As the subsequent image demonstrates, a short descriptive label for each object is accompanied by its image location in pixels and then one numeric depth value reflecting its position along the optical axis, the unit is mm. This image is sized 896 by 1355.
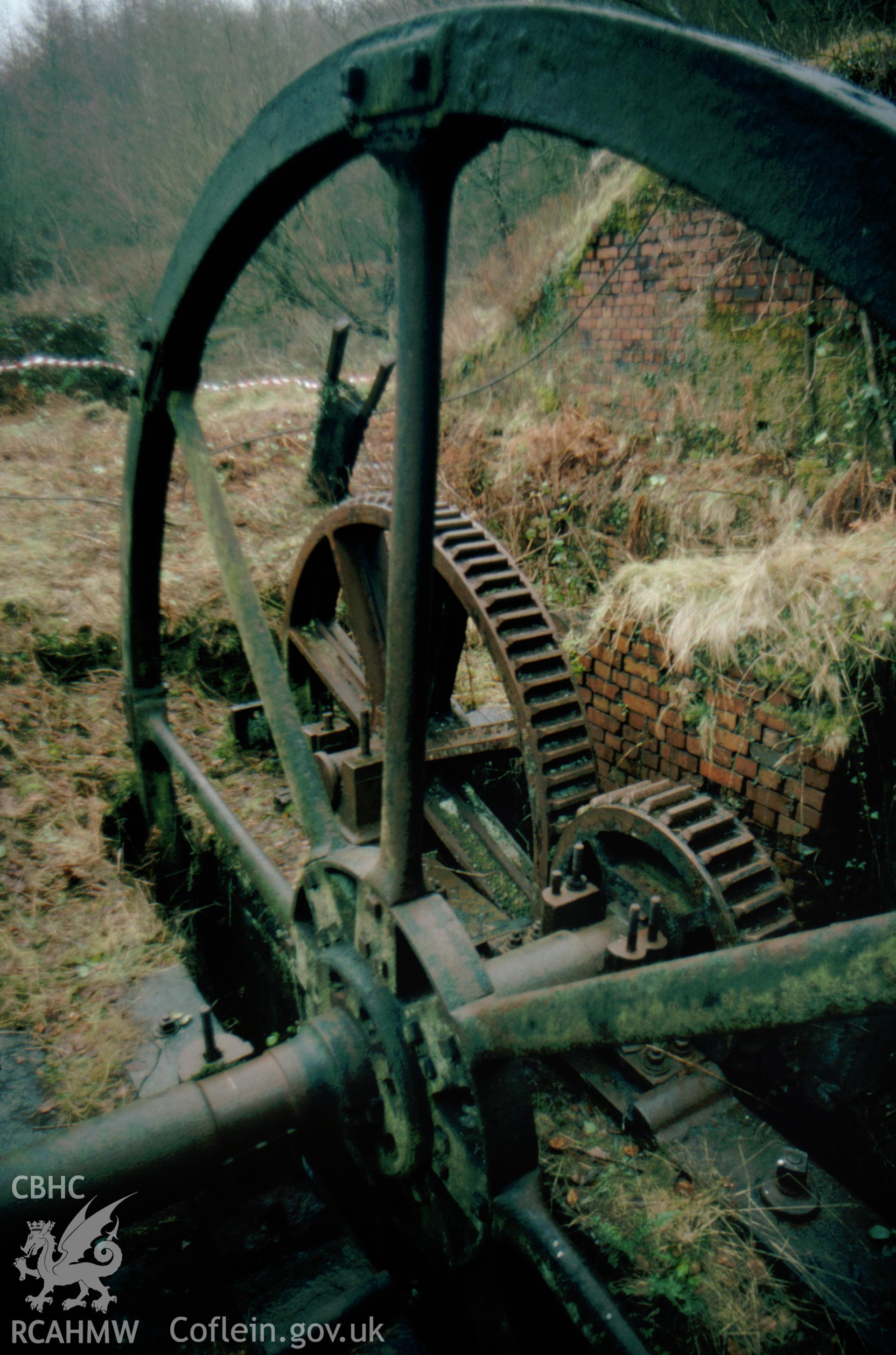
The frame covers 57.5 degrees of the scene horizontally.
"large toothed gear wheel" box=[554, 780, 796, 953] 2523
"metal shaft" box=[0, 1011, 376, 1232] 1594
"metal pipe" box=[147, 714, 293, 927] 2158
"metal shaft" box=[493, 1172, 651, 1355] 1461
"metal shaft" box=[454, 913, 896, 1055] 863
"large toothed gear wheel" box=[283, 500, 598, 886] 3449
